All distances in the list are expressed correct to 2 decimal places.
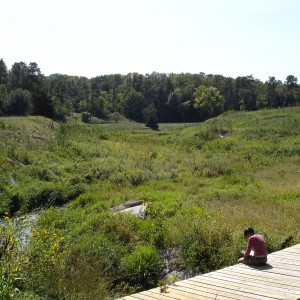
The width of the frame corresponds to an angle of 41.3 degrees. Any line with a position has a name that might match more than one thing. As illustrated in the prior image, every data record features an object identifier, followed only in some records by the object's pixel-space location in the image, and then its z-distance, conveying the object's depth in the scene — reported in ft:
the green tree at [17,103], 230.07
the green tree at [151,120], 260.42
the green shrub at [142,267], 32.96
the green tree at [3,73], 308.60
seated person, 27.66
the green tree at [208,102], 315.17
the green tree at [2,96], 219.71
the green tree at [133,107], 339.36
